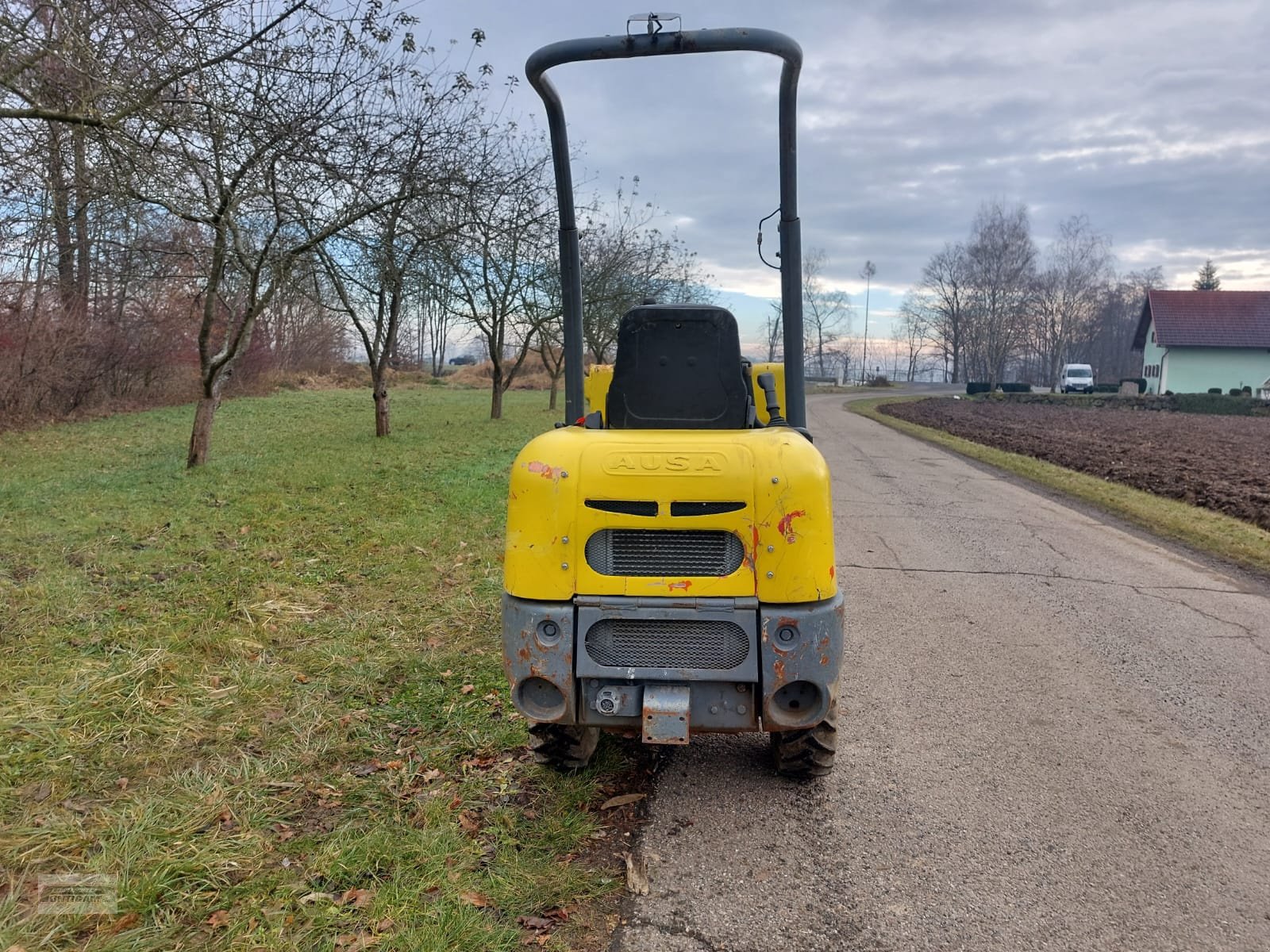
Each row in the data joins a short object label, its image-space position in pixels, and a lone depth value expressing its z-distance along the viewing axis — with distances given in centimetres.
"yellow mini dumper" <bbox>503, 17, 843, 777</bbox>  324
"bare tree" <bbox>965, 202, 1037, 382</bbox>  6456
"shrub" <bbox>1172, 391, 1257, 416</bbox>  3906
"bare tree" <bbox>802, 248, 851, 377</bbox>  8450
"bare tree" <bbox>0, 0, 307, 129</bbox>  564
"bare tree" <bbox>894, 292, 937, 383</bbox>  8330
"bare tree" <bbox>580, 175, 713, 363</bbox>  2598
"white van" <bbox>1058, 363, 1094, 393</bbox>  5763
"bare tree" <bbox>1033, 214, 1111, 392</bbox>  6550
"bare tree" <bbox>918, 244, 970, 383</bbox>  6881
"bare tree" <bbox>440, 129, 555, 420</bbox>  1434
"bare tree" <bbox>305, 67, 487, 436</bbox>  1029
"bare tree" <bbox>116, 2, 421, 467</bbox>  661
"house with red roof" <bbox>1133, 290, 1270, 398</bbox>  5434
